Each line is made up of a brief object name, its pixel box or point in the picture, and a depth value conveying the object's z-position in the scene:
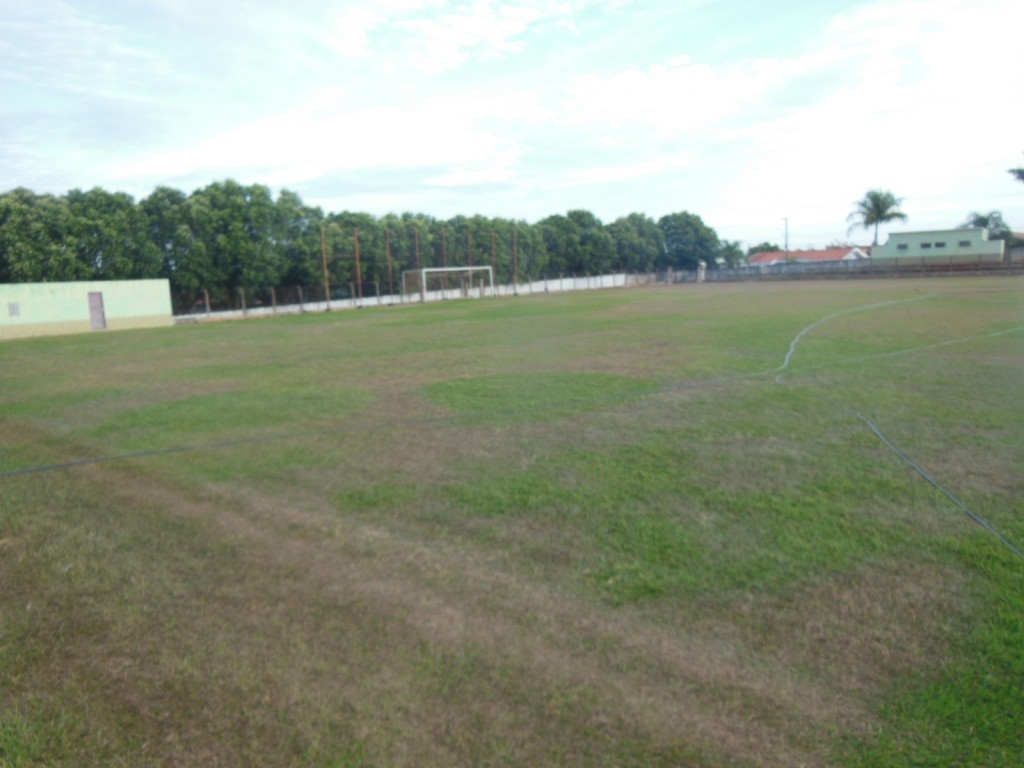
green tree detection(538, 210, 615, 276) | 74.59
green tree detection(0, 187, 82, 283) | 37.69
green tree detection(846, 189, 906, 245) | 72.88
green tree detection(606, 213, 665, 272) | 80.25
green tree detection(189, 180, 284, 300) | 44.94
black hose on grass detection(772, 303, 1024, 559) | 5.16
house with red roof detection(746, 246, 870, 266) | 93.62
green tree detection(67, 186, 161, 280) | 40.12
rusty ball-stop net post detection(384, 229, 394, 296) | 55.47
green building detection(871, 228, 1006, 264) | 61.22
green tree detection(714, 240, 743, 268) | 89.88
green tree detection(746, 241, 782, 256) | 119.52
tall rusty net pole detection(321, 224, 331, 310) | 50.00
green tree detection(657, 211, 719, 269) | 87.12
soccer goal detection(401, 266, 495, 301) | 56.14
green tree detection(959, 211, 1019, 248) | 71.69
